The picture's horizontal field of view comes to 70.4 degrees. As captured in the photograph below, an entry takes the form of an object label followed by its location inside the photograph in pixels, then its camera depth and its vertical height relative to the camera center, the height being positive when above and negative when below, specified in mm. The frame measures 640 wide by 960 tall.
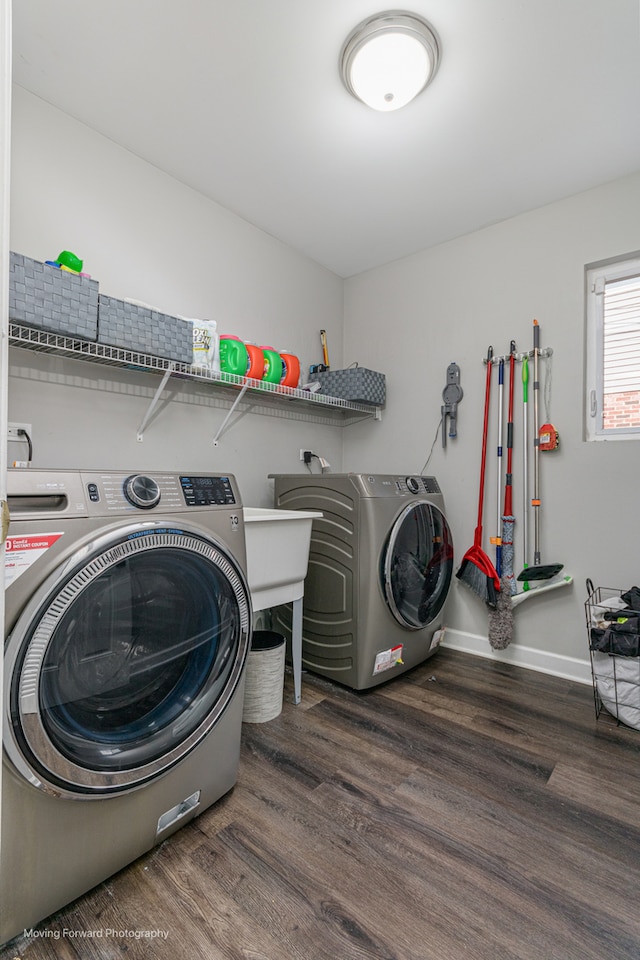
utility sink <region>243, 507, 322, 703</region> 1696 -327
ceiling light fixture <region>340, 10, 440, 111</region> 1417 +1390
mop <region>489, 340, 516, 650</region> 2305 -538
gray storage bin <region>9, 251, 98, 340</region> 1360 +552
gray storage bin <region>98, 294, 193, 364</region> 1571 +535
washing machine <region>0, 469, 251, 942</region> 899 -456
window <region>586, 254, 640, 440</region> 2191 +660
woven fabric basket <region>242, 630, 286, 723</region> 1805 -824
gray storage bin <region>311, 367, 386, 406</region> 2670 +569
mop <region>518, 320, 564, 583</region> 2264 +41
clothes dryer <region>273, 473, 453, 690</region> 2025 -449
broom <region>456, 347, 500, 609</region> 2311 -479
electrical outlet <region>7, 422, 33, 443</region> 1532 +155
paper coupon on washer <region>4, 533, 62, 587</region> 870 -152
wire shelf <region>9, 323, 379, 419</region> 1529 +452
